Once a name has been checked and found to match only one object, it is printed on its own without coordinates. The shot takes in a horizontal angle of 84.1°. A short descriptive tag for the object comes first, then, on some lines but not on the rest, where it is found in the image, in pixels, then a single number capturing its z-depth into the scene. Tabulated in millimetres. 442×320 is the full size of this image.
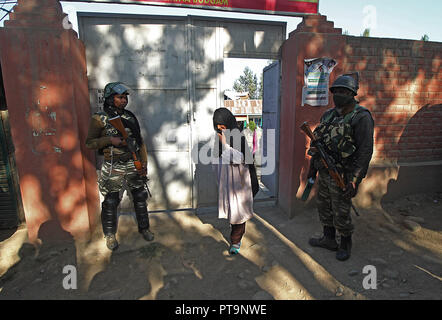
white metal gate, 3576
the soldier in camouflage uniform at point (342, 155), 2525
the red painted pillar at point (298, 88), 3498
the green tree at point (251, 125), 23378
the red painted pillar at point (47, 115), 2879
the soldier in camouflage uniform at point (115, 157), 2820
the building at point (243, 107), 23688
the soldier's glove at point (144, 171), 3064
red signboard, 3373
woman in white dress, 2619
